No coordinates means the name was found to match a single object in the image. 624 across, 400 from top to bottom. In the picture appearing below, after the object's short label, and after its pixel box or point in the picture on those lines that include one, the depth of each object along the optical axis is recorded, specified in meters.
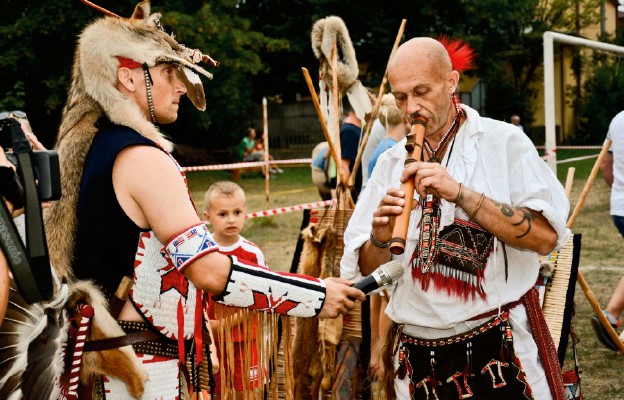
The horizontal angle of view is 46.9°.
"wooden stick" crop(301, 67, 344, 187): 3.71
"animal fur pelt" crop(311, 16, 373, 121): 4.26
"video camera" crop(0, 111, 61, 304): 1.45
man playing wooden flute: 2.28
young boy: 2.78
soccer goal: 6.20
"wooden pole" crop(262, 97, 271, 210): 10.97
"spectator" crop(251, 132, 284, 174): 22.72
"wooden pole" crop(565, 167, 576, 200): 4.57
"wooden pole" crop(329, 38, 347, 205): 3.92
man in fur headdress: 2.08
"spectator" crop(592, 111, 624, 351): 5.02
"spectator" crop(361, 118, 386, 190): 5.93
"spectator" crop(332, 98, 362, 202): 5.89
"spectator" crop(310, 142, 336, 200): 7.28
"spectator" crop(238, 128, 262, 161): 22.45
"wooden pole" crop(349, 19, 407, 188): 3.86
